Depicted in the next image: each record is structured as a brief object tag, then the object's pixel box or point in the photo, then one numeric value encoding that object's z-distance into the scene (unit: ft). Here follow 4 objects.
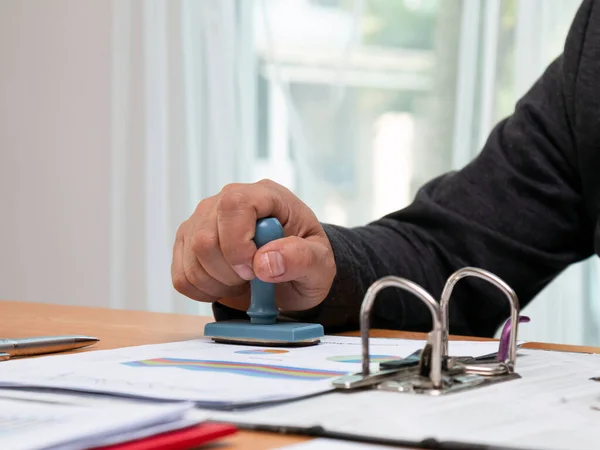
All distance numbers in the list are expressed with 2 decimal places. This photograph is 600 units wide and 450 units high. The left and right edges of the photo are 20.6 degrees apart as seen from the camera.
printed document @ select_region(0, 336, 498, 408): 2.75
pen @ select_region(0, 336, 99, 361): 3.21
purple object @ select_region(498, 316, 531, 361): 3.05
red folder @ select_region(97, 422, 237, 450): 2.38
